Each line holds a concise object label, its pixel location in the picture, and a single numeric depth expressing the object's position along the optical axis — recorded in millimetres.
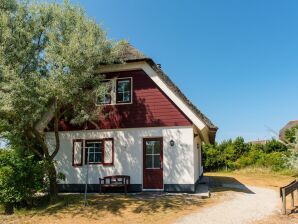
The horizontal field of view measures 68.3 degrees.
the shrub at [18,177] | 8719
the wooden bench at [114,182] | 10645
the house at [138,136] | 10613
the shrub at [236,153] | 20479
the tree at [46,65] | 8495
